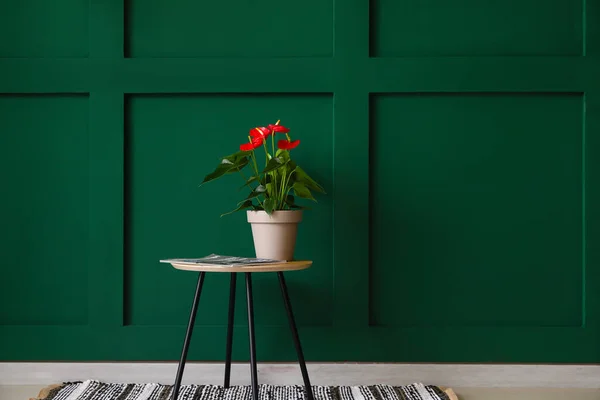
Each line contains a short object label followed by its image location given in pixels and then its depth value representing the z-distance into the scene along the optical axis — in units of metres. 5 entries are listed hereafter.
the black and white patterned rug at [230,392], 1.92
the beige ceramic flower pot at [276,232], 1.85
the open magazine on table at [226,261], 1.71
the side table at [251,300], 1.67
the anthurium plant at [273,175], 1.85
